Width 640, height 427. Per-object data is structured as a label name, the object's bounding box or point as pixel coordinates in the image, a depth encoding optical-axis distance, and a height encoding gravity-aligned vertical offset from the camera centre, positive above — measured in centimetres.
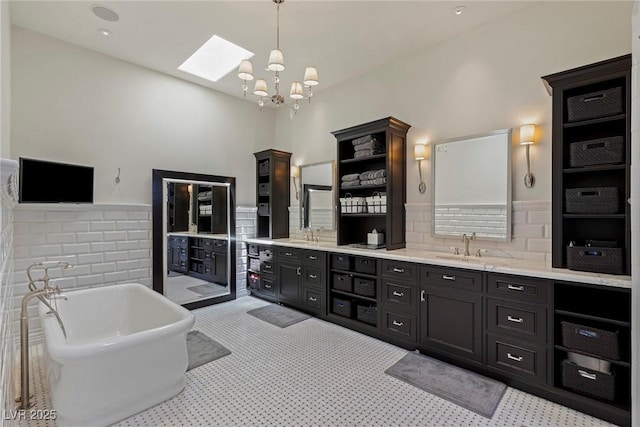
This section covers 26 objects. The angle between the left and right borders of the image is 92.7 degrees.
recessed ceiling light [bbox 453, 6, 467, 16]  295 +198
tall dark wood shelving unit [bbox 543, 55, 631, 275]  219 +37
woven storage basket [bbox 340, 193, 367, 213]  394 +11
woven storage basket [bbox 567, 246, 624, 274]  217 -34
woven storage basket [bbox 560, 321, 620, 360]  204 -89
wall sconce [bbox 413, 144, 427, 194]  363 +69
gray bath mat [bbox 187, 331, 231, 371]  291 -139
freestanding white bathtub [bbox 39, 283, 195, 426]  196 -109
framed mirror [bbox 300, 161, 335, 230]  467 +28
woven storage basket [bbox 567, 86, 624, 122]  221 +81
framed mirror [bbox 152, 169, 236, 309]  419 -35
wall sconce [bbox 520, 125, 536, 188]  282 +68
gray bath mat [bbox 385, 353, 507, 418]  227 -140
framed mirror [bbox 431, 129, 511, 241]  306 +29
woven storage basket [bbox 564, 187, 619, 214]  223 +10
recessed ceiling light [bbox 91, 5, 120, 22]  295 +199
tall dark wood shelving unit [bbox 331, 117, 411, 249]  362 +40
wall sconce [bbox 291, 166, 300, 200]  513 +68
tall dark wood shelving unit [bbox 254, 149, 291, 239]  509 +37
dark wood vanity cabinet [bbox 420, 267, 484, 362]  265 -90
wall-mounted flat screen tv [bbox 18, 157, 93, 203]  310 +34
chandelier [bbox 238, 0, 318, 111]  252 +123
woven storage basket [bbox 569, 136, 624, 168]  221 +46
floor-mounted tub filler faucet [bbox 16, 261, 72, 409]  222 -103
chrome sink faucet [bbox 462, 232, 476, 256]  314 -28
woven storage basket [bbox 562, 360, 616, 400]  206 -118
